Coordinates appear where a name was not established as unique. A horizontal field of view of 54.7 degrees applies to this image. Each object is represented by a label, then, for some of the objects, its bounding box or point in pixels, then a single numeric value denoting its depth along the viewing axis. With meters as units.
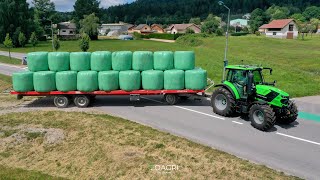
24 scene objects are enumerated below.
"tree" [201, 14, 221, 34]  92.76
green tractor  12.96
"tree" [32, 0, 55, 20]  102.75
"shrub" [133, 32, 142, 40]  98.70
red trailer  16.67
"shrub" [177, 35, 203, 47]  62.75
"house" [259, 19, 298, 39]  88.25
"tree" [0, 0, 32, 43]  75.62
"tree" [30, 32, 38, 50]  52.64
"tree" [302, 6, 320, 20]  152.18
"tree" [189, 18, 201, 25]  147.96
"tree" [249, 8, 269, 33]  108.45
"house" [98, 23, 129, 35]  145.50
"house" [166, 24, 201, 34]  121.69
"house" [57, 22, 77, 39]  106.88
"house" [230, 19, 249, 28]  162.94
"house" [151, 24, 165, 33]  146.74
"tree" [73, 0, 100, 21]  112.00
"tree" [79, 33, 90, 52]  44.62
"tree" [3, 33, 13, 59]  43.94
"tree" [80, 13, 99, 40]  89.81
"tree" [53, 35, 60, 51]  48.00
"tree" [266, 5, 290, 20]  131.21
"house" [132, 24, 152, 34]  140.93
